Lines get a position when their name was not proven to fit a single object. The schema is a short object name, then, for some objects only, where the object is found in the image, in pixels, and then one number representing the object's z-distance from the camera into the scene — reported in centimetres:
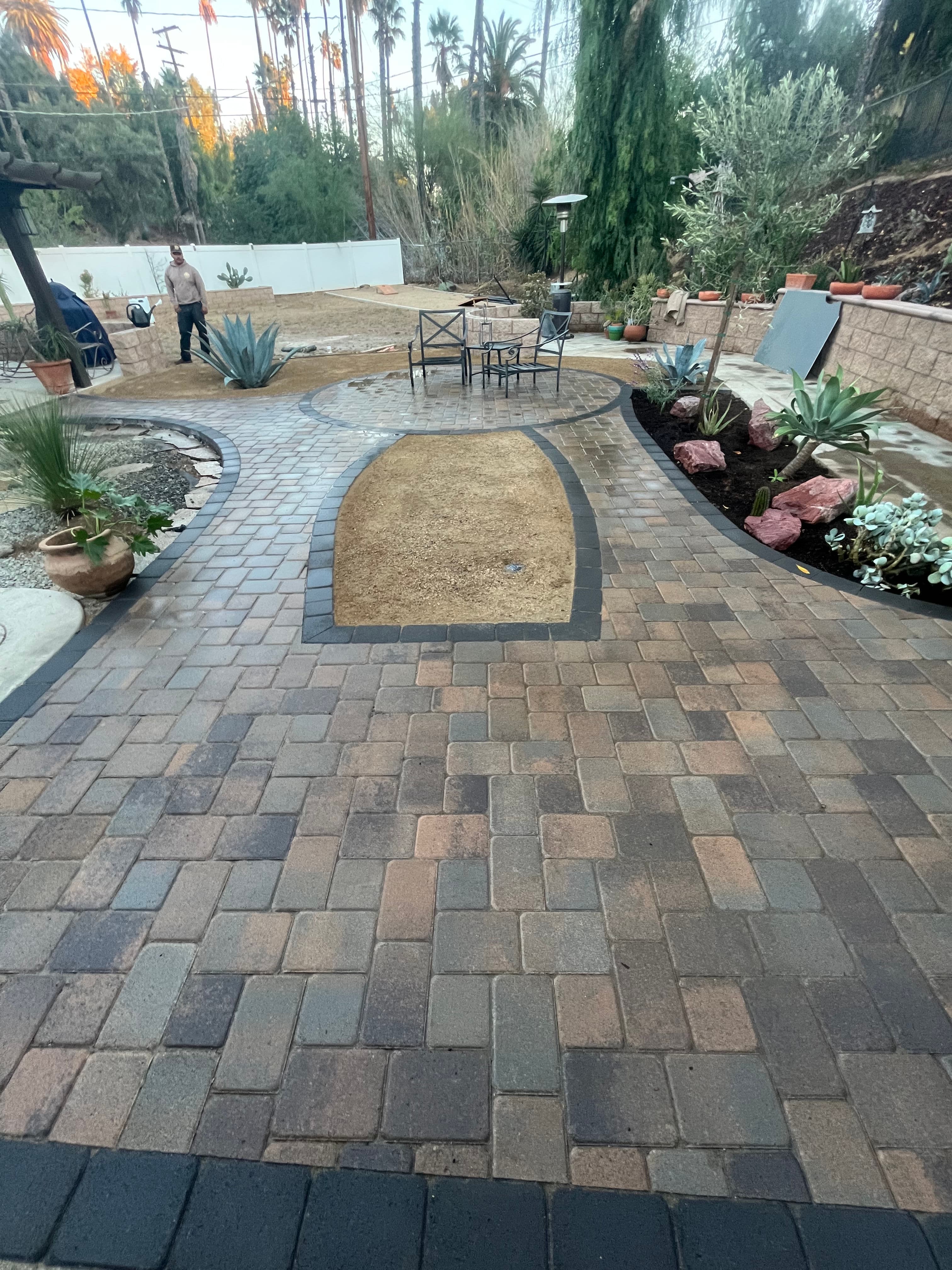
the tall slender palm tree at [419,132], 2366
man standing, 858
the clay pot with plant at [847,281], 796
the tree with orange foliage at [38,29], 2600
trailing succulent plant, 336
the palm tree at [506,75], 2706
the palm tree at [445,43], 3150
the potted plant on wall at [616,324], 1157
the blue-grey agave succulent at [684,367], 677
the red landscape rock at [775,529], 395
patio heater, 1064
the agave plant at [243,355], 824
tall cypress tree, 1080
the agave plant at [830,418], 422
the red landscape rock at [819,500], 413
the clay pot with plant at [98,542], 342
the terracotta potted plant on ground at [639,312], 1138
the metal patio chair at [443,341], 823
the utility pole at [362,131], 2138
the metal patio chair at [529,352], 773
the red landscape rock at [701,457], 518
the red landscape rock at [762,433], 566
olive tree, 550
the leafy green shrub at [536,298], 1211
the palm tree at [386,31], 2759
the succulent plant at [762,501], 427
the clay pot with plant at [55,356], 835
